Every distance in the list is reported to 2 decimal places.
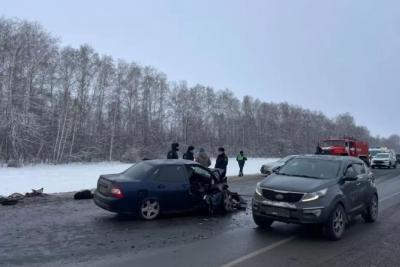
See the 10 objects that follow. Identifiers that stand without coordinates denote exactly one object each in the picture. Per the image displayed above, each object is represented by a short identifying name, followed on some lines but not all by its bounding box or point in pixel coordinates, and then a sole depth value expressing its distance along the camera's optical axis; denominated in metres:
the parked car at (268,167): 26.25
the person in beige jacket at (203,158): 17.16
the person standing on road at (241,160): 26.50
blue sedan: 9.81
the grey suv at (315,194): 8.13
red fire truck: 30.61
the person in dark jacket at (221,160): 17.77
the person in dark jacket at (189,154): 16.59
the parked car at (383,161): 39.19
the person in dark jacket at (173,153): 15.43
